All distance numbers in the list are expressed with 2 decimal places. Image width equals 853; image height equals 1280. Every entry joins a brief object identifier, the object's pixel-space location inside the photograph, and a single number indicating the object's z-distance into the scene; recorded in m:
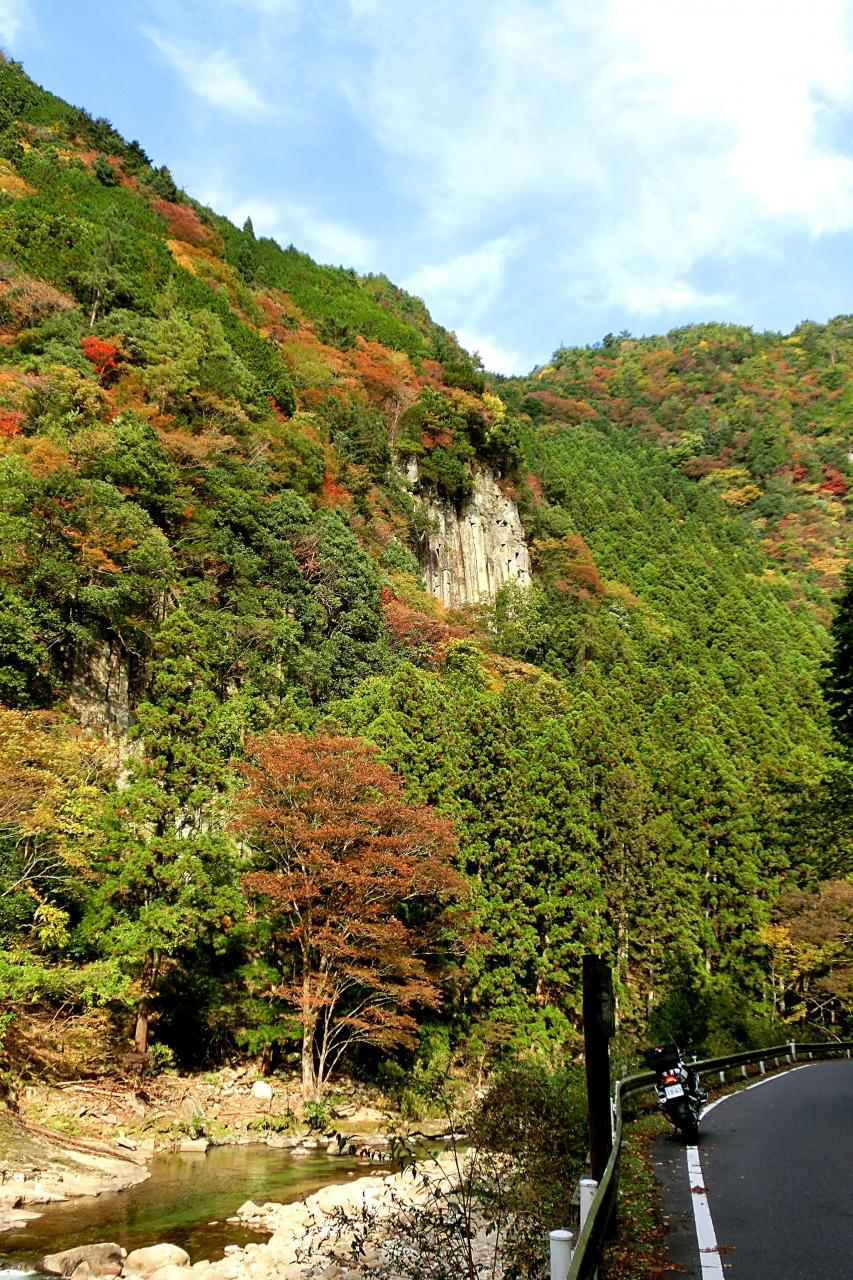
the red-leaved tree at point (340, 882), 18.75
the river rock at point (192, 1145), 15.65
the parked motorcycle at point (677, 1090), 10.12
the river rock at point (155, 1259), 9.16
